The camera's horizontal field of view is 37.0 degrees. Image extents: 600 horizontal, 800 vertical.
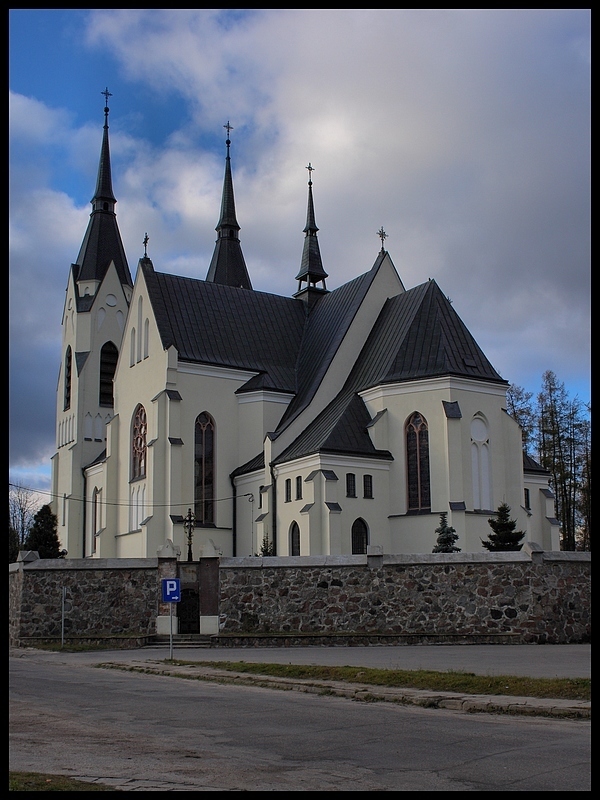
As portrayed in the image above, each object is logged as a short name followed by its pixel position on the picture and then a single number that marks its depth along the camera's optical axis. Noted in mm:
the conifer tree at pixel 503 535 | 33625
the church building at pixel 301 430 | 39312
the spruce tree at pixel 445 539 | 34531
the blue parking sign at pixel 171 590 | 22859
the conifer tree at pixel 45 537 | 52875
